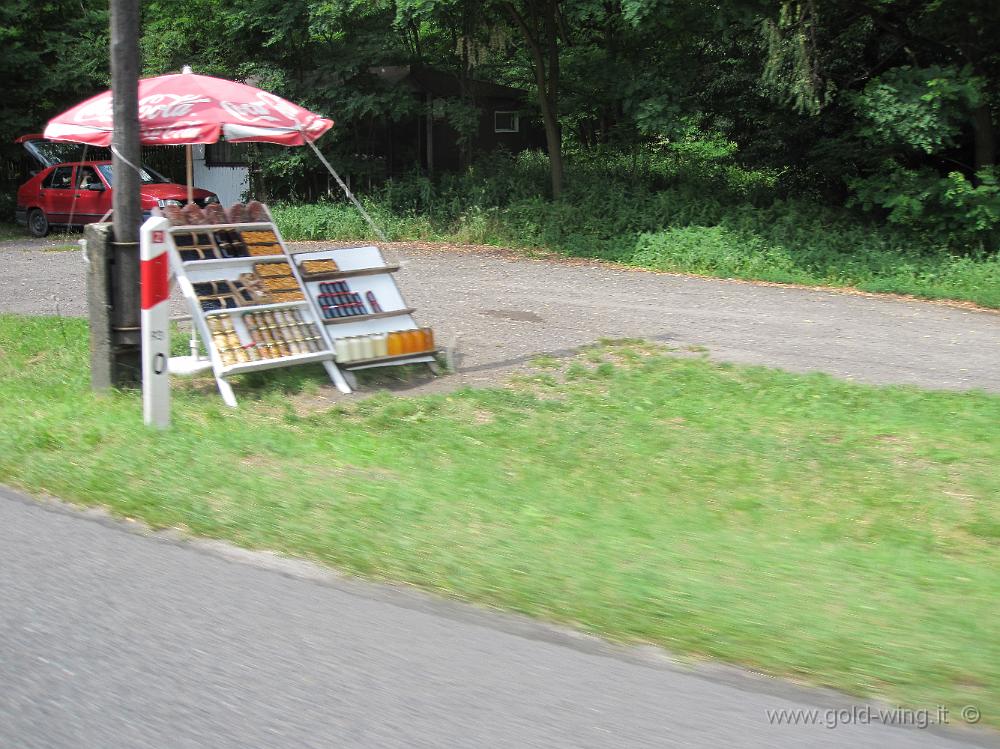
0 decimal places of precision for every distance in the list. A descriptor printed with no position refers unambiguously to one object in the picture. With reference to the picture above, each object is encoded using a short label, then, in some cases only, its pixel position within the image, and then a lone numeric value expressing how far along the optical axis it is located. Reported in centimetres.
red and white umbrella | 995
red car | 2242
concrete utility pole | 921
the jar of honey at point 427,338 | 1075
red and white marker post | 792
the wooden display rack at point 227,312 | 945
